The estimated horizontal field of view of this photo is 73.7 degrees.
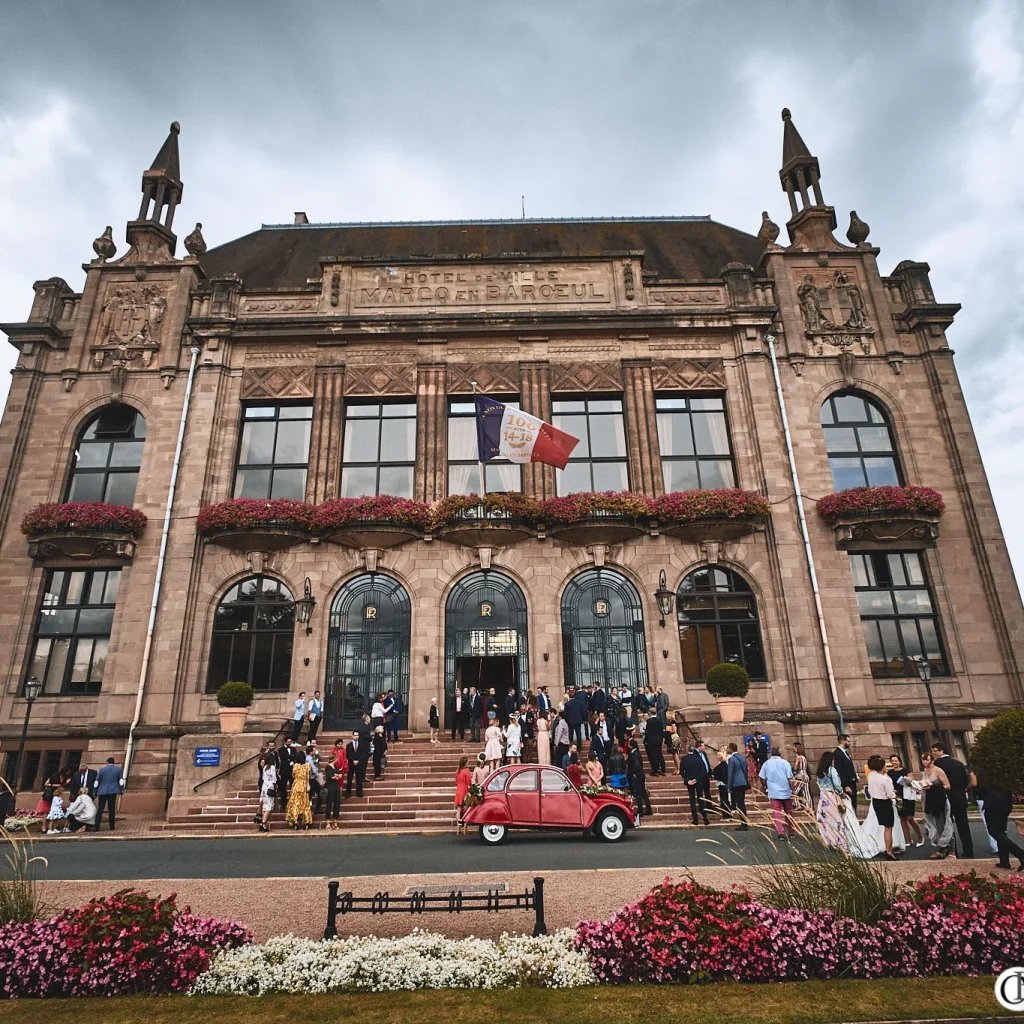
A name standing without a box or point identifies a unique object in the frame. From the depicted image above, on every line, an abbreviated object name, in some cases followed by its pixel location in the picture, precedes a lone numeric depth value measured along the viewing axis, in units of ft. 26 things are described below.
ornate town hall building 73.72
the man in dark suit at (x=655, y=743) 58.18
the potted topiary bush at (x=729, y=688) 63.67
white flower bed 20.84
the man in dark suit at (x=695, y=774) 49.78
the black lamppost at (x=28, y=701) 64.03
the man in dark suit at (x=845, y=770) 47.01
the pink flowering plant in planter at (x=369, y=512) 76.43
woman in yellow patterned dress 51.85
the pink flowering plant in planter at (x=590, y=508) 76.84
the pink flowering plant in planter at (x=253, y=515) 75.82
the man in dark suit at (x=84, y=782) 61.87
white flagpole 79.06
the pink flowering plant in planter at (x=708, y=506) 76.79
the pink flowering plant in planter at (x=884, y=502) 75.92
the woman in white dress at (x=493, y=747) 56.44
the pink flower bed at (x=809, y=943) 20.88
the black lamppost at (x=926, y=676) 63.77
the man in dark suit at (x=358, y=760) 57.41
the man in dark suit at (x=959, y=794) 38.06
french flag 73.00
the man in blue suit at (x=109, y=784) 57.67
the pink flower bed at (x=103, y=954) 20.63
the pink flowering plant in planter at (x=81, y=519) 74.48
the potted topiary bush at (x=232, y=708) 63.46
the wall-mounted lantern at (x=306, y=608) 74.74
